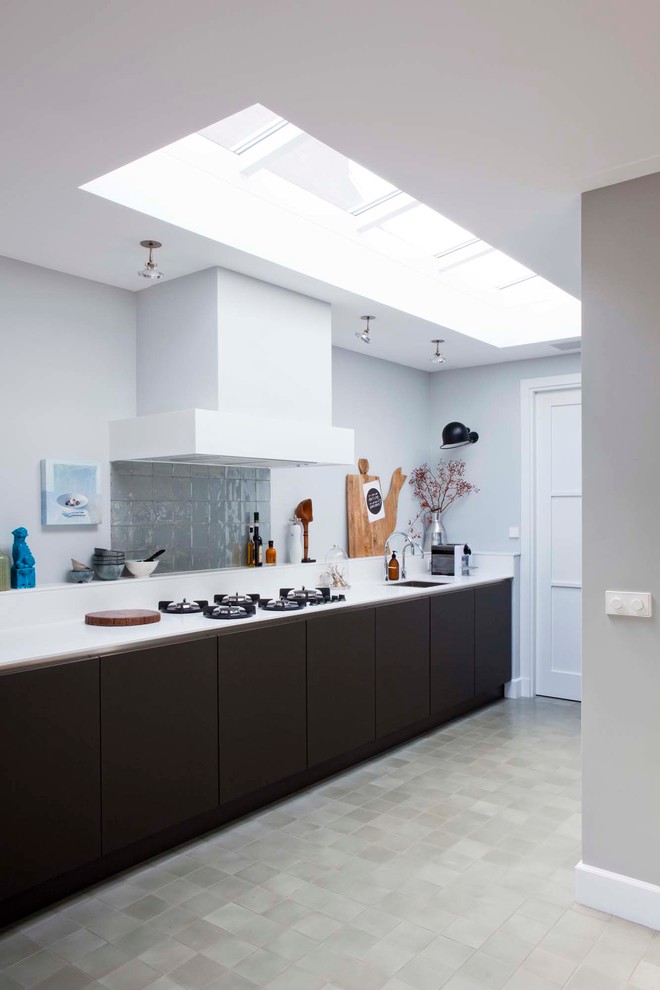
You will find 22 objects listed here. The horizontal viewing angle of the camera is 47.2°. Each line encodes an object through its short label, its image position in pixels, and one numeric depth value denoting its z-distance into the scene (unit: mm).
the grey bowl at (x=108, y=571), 3545
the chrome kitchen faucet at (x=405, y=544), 5309
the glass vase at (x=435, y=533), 5715
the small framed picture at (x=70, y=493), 3414
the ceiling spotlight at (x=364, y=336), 4234
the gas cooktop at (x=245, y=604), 3379
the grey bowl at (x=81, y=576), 3451
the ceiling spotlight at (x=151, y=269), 3053
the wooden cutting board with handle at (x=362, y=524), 5145
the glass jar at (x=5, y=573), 3137
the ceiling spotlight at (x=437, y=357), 4840
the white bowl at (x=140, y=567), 3643
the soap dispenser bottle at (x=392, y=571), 5141
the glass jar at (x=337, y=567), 4605
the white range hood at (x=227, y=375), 3492
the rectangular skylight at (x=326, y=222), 2961
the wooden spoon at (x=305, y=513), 4664
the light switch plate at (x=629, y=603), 2508
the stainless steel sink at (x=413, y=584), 4961
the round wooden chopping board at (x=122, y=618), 3125
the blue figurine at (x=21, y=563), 3217
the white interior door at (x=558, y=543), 5352
